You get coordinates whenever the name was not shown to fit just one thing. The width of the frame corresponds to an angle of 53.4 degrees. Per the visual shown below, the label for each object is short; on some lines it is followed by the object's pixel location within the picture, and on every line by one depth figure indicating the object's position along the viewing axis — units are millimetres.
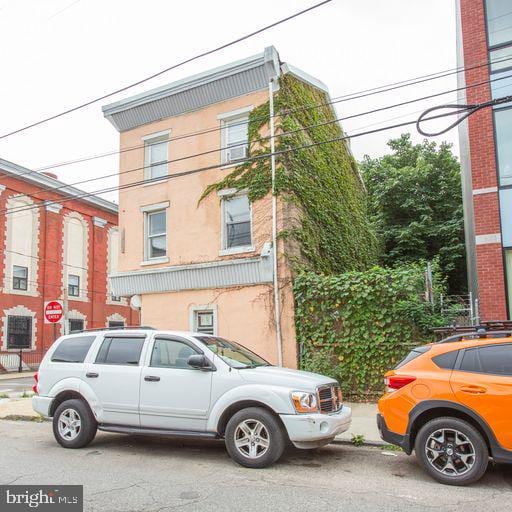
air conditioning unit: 15586
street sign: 14809
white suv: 6359
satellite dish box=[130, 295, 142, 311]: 16391
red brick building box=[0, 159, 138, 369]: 28016
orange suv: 5434
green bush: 11258
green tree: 22406
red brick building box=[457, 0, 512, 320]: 11148
